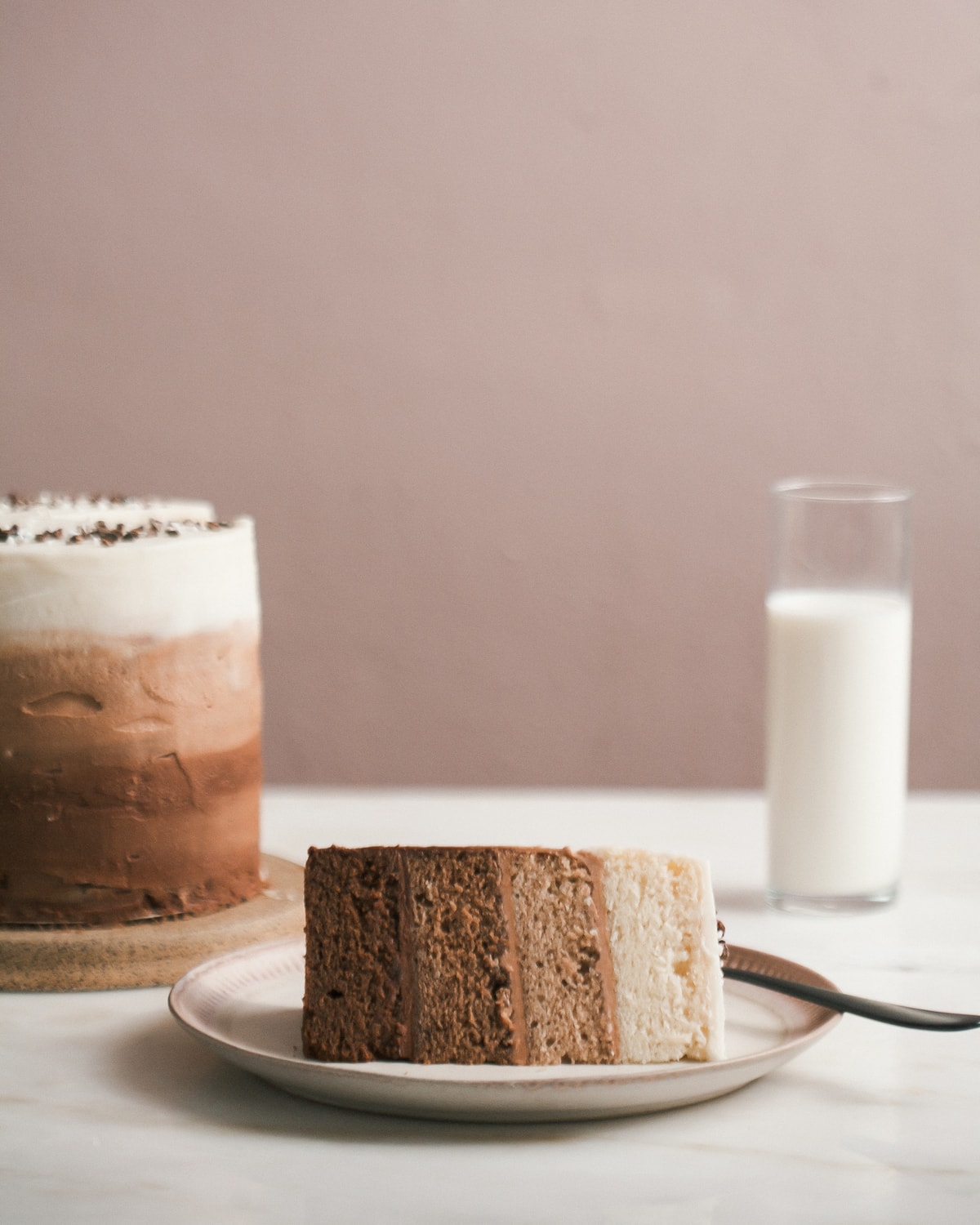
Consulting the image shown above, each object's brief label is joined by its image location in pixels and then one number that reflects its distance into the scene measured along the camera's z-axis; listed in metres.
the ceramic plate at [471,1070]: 0.77
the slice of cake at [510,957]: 0.81
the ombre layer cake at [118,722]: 0.90
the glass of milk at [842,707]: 0.99
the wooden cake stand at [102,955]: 0.90
